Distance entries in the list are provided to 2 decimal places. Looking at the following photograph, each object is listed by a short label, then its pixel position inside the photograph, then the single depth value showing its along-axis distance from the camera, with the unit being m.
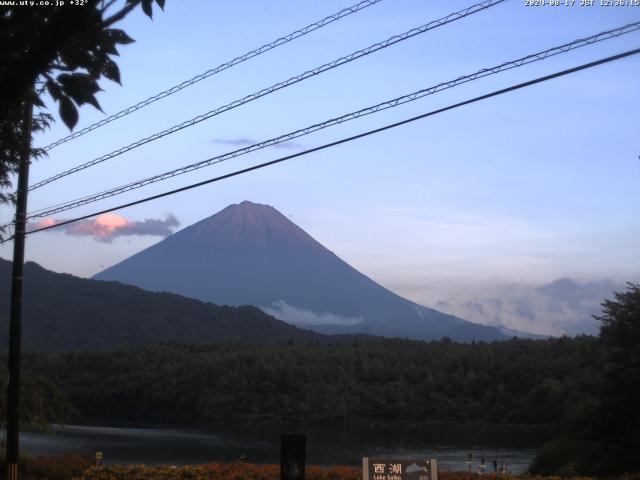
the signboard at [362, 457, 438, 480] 11.38
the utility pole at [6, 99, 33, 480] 14.84
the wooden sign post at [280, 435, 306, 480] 11.16
